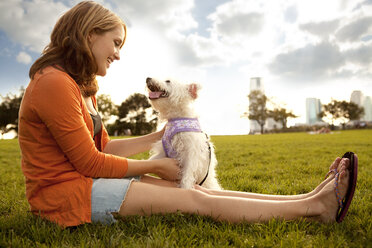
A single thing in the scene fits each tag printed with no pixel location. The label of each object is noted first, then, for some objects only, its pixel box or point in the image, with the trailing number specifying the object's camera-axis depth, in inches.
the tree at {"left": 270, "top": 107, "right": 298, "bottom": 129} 2896.2
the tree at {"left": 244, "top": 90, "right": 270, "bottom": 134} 2839.6
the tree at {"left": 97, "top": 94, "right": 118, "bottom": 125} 1956.2
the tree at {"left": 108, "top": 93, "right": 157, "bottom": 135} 1640.0
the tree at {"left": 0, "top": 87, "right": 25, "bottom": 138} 1716.3
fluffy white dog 122.3
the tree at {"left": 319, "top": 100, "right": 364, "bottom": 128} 2753.4
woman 83.5
